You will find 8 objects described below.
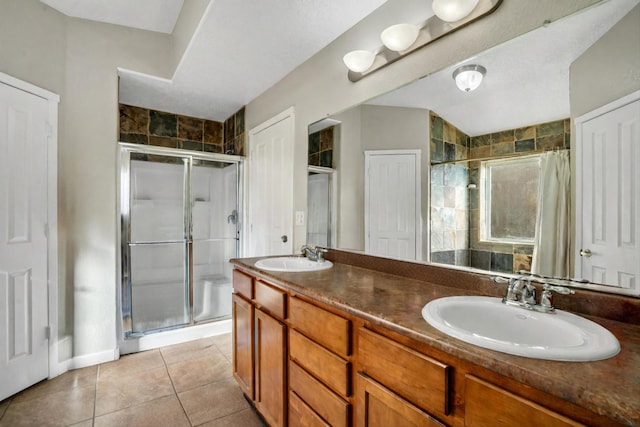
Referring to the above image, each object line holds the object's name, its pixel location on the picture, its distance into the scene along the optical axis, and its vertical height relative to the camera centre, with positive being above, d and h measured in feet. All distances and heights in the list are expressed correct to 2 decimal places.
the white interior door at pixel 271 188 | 8.26 +0.70
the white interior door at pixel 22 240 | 6.28 -0.62
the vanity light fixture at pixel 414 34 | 4.05 +2.71
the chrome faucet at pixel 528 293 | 3.08 -0.87
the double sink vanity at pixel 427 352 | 1.97 -1.19
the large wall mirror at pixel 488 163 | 3.43 +0.68
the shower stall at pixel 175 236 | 8.89 -0.80
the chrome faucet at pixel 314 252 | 6.52 -0.89
